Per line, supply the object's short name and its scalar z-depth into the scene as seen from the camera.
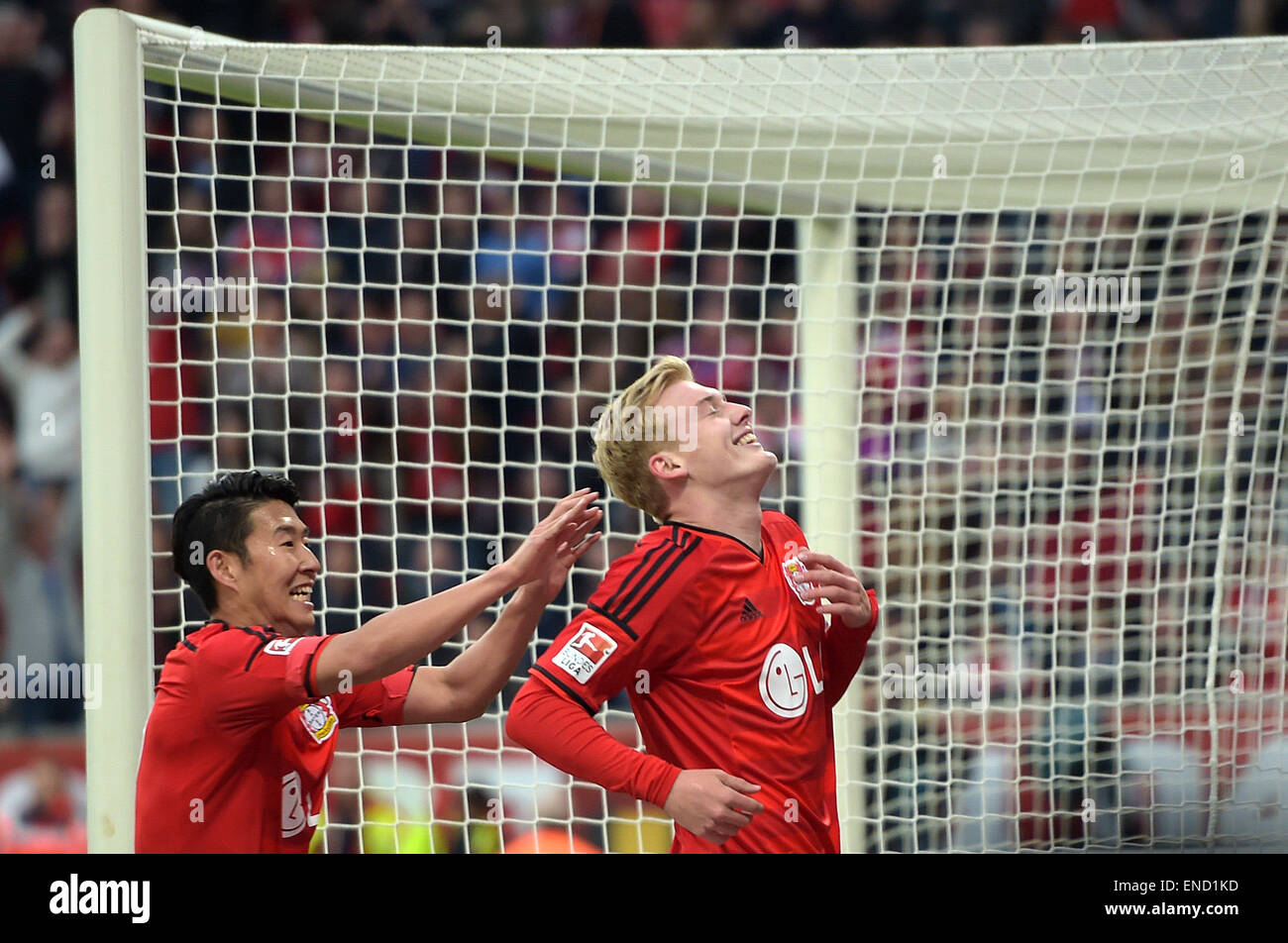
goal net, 6.05
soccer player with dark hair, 4.83
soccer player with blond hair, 4.76
